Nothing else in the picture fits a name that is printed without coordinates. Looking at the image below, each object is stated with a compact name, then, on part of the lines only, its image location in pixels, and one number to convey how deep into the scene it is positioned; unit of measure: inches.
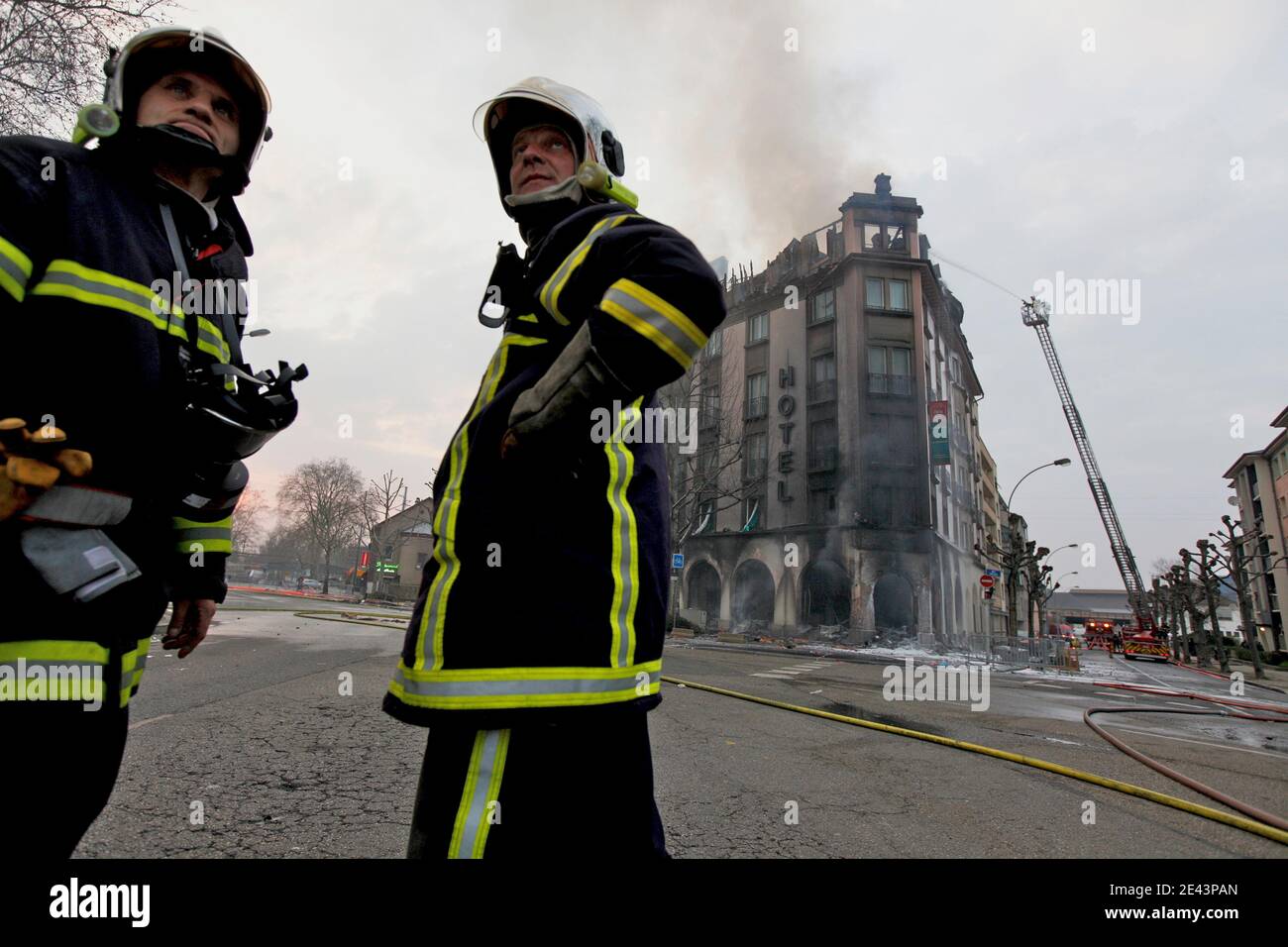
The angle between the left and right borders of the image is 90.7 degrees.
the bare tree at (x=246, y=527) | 3476.9
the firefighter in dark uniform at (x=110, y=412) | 46.4
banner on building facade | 1135.6
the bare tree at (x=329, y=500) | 2519.7
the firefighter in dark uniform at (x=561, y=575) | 45.9
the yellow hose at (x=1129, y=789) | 126.1
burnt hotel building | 1109.7
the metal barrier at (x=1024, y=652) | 847.1
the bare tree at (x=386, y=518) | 2001.7
